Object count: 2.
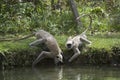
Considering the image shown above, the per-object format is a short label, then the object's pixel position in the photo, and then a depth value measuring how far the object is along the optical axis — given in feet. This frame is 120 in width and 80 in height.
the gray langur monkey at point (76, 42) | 45.26
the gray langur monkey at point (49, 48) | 44.57
